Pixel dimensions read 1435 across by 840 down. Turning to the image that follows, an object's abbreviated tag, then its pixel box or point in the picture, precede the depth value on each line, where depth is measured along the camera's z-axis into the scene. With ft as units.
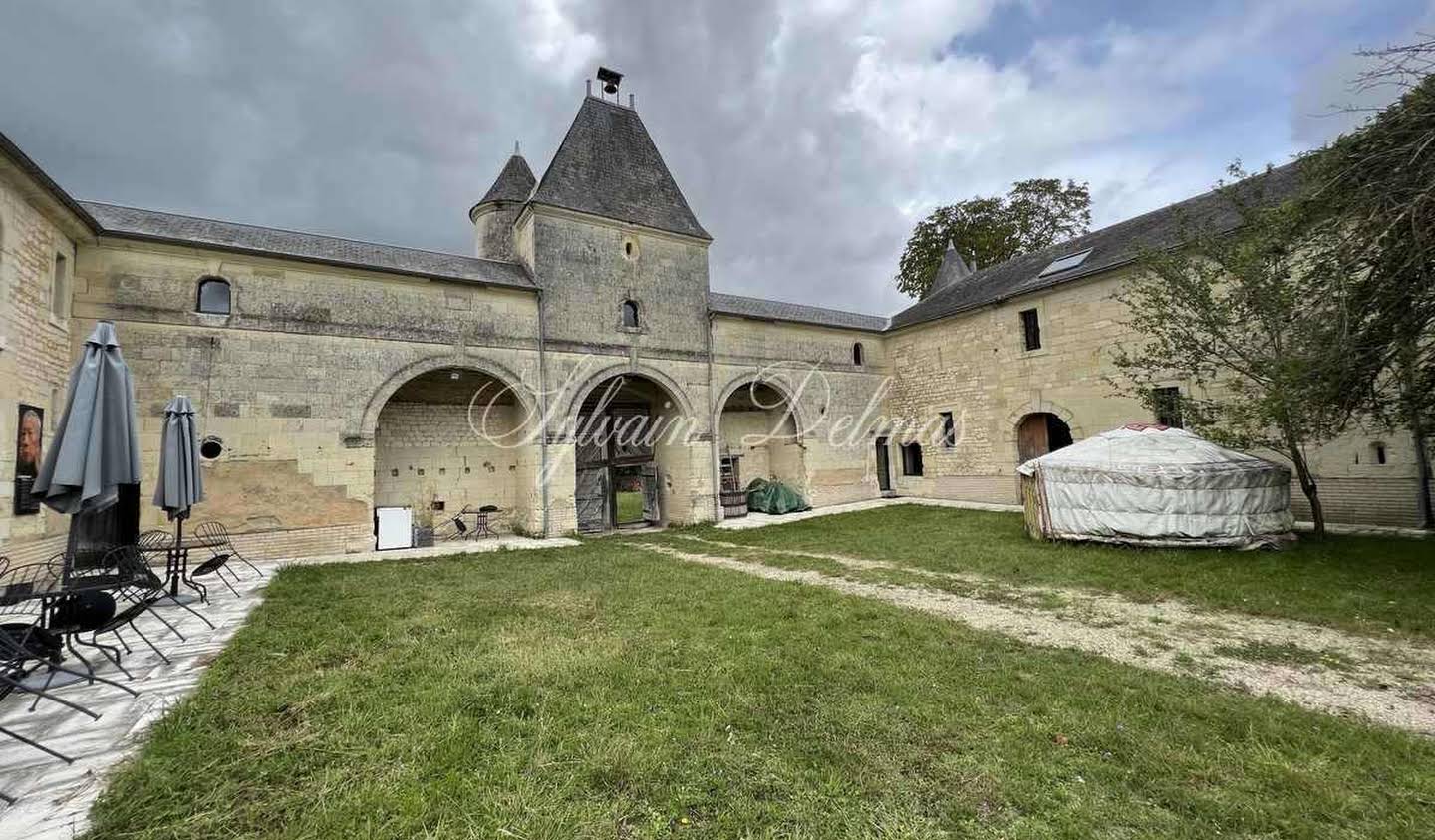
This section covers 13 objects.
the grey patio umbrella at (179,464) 20.58
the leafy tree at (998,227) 67.87
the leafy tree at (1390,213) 15.26
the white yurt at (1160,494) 28.94
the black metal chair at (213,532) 30.14
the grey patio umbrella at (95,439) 13.42
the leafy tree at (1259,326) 19.58
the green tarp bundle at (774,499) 53.93
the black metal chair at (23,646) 9.53
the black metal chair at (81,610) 12.26
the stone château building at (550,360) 30.22
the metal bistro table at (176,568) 20.95
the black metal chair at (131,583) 13.08
